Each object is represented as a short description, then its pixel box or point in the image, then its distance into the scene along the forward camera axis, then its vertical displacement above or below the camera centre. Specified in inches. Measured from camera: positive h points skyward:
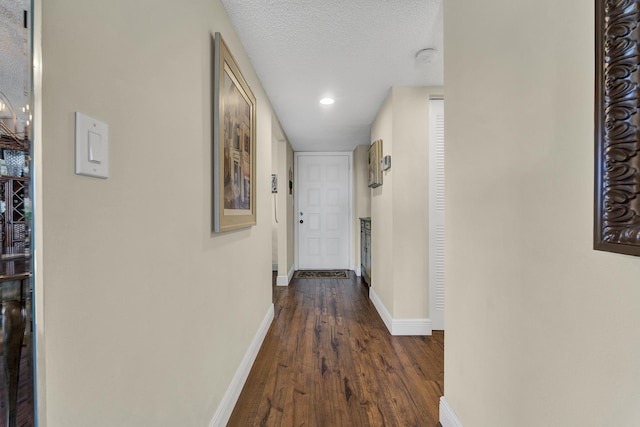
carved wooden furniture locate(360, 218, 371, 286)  168.7 -21.7
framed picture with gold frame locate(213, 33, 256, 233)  58.8 +14.4
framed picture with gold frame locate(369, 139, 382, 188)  131.2 +20.8
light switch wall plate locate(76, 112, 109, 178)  25.6 +5.4
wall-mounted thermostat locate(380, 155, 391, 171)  113.9 +18.4
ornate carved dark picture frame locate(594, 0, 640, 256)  23.2 +6.6
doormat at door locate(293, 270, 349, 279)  197.3 -41.5
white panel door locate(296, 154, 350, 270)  221.6 +5.6
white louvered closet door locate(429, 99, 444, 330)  109.7 +1.5
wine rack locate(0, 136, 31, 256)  18.5 +0.1
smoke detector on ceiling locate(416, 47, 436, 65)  82.9 +42.3
